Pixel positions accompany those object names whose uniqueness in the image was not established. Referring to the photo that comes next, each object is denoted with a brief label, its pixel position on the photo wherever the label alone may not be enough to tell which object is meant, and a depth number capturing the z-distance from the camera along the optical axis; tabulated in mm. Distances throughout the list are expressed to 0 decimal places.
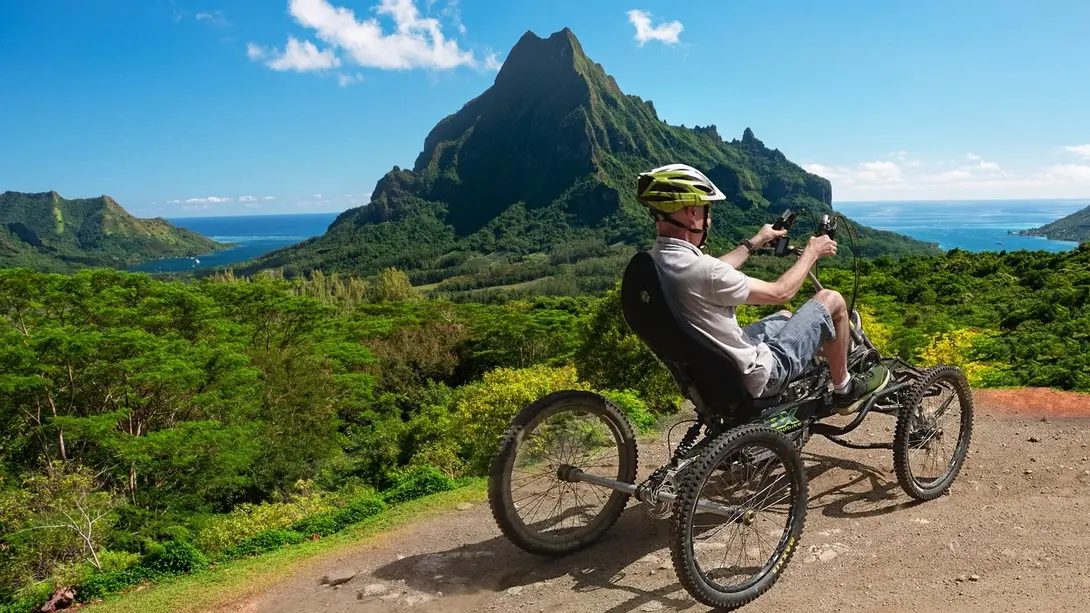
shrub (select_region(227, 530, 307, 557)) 5579
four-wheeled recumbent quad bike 3564
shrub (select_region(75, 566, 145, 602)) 4914
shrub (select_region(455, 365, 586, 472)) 13125
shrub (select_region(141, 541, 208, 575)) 5270
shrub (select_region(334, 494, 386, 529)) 5973
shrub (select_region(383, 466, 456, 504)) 6441
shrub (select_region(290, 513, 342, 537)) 5887
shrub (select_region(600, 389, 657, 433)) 8608
